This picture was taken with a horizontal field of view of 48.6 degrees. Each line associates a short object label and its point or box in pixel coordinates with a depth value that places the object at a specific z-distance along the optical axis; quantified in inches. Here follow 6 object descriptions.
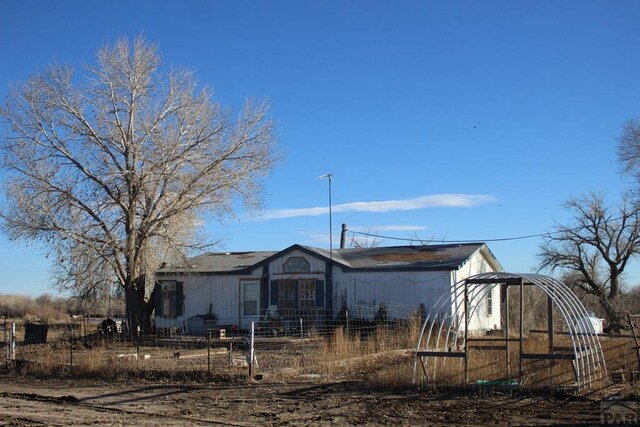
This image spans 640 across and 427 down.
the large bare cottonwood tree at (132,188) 1127.6
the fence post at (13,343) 788.0
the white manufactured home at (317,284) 1141.7
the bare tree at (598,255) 1691.7
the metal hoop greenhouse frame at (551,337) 518.0
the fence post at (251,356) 613.3
